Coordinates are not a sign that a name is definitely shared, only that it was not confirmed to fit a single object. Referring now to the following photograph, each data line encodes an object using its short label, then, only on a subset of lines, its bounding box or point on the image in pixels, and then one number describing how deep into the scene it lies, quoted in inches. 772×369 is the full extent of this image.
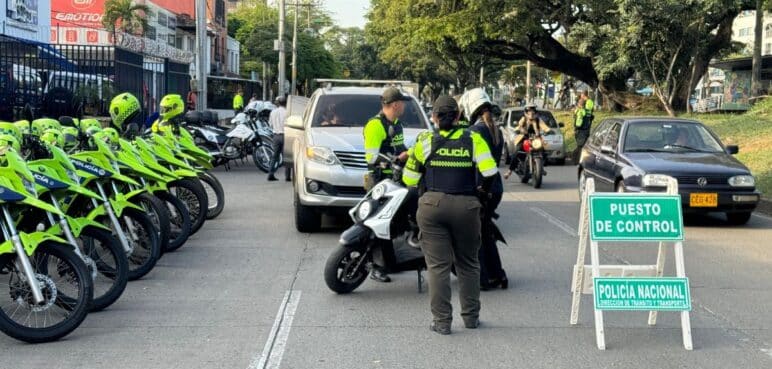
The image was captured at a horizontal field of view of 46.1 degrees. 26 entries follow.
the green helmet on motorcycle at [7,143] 266.8
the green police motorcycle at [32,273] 247.6
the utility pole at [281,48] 1688.5
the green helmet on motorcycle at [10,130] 306.5
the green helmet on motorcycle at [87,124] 356.5
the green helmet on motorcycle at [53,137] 335.3
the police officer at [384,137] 338.6
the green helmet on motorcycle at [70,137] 350.6
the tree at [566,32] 1147.9
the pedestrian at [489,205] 315.9
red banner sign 1920.5
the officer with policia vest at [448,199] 258.8
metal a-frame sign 254.2
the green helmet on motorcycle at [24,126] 313.3
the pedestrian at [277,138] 747.4
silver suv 446.9
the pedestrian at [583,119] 924.6
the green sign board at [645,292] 254.7
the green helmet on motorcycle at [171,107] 500.4
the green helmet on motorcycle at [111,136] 360.5
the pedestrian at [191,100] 1126.4
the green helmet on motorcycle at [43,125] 346.3
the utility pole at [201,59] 1059.9
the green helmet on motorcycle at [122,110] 410.3
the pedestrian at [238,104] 1065.5
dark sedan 482.0
